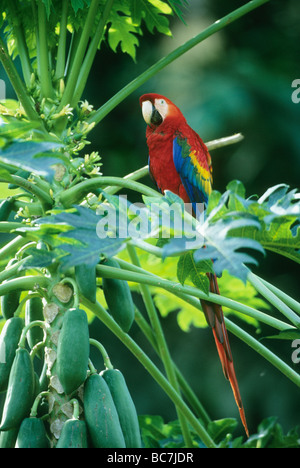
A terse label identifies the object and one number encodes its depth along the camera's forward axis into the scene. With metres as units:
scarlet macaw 13.72
